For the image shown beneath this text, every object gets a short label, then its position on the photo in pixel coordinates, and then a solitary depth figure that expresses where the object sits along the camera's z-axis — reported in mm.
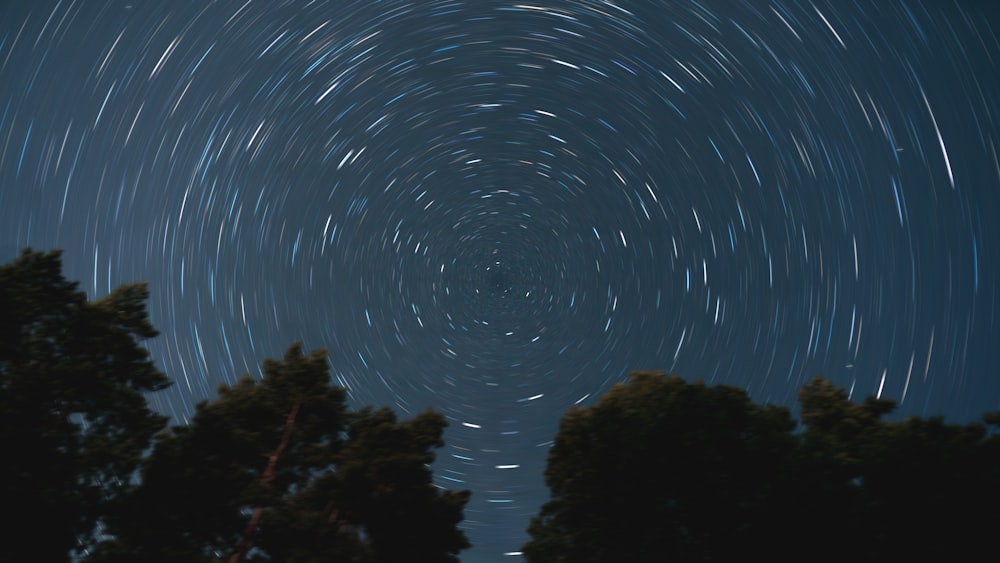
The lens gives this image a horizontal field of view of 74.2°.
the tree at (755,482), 16547
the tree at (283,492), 16891
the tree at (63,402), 16188
